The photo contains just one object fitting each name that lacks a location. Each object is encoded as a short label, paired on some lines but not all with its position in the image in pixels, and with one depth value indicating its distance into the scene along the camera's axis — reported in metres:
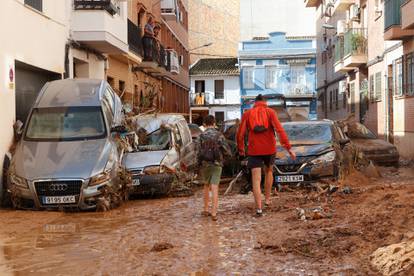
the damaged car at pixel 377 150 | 17.92
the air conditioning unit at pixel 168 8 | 35.51
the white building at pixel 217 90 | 62.25
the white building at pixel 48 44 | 13.77
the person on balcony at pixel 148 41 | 27.80
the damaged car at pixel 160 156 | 13.19
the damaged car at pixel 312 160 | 12.63
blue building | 54.84
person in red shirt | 10.20
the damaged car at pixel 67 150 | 11.36
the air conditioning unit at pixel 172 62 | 34.07
